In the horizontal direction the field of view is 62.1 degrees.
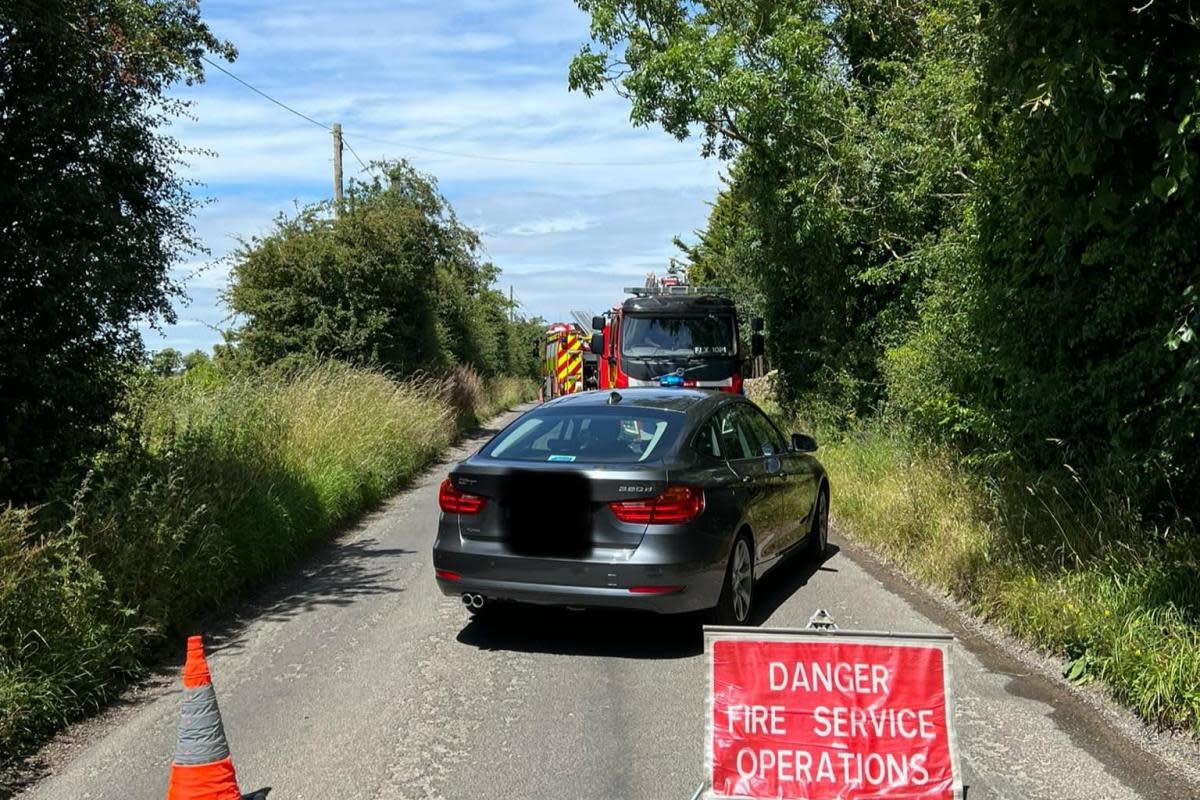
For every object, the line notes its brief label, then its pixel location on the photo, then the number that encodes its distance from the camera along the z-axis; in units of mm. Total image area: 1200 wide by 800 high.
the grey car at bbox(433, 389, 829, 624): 5828
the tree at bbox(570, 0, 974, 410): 13148
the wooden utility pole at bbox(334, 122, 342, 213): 22000
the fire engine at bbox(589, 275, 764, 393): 15758
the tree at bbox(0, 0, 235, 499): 6418
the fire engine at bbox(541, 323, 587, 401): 28828
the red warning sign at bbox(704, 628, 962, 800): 3568
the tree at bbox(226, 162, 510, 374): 18516
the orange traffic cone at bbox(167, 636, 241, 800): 3943
